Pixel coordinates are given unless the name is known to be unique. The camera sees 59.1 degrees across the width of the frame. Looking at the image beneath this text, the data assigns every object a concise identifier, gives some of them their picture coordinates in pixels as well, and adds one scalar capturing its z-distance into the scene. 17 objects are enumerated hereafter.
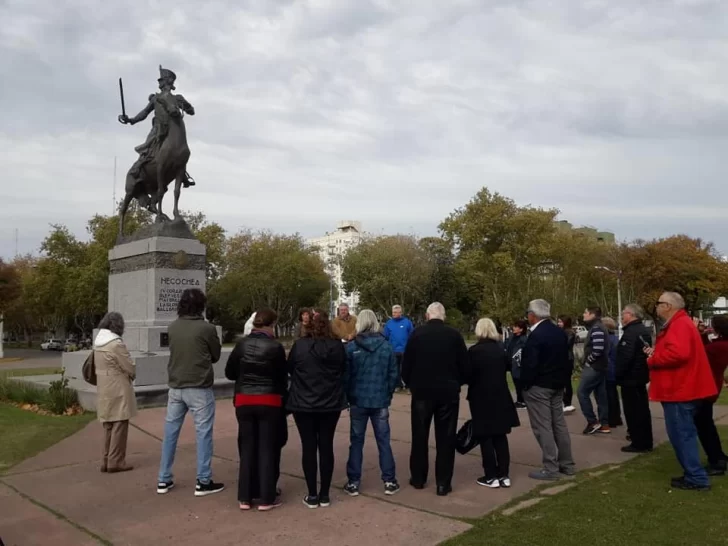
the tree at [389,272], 51.69
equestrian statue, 12.62
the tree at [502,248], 49.81
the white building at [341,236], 146.62
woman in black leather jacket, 5.58
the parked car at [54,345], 52.62
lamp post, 47.16
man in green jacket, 6.04
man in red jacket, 6.08
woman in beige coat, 6.99
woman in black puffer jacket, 5.60
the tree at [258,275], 50.09
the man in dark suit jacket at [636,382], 7.95
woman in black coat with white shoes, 6.23
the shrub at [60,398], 10.59
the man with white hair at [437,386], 6.04
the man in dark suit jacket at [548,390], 6.58
